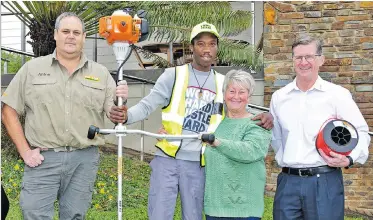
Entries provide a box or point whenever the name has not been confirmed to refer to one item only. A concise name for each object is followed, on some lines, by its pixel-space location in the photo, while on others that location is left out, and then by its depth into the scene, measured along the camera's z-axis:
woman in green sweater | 4.43
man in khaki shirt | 4.97
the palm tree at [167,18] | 9.31
